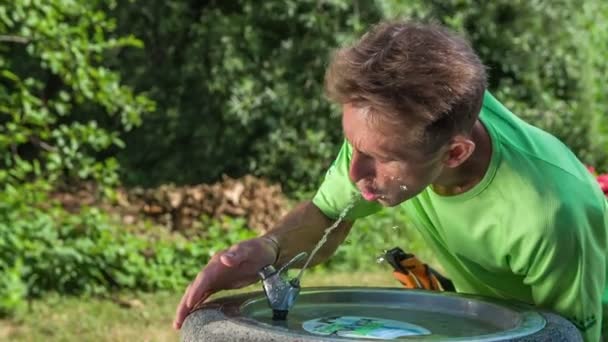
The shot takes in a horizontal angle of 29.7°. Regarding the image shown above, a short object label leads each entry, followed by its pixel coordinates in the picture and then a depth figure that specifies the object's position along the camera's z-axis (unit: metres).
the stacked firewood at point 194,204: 6.52
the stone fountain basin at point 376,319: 1.99
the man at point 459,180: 2.08
